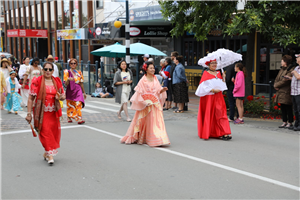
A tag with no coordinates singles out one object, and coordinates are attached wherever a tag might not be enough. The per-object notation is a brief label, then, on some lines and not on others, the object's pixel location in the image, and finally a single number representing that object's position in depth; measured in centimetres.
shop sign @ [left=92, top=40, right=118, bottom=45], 2696
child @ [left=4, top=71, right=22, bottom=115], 1312
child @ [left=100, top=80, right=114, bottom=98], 1883
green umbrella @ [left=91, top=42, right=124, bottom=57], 1839
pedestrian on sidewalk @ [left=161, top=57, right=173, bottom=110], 1367
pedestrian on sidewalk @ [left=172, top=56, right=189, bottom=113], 1296
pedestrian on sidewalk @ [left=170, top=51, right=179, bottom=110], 1305
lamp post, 1477
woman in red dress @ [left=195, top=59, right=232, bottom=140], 856
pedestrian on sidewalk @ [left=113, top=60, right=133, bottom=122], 1145
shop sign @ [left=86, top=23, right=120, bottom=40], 2236
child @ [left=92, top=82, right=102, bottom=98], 1929
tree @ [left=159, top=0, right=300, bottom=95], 1038
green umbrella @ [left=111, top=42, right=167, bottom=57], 1727
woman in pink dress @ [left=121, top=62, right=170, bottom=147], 796
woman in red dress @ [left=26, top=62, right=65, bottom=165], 665
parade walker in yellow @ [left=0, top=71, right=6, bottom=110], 931
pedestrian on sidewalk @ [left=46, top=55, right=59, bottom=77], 1350
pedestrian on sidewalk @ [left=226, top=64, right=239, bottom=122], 1107
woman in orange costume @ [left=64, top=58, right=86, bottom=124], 1062
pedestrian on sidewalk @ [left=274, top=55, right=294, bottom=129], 986
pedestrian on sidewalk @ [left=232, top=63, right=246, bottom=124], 1066
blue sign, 1843
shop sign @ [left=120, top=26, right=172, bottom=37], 2084
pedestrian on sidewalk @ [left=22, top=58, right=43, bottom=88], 1243
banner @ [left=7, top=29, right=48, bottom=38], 3644
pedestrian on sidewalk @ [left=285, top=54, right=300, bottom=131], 941
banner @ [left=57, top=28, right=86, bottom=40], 2662
